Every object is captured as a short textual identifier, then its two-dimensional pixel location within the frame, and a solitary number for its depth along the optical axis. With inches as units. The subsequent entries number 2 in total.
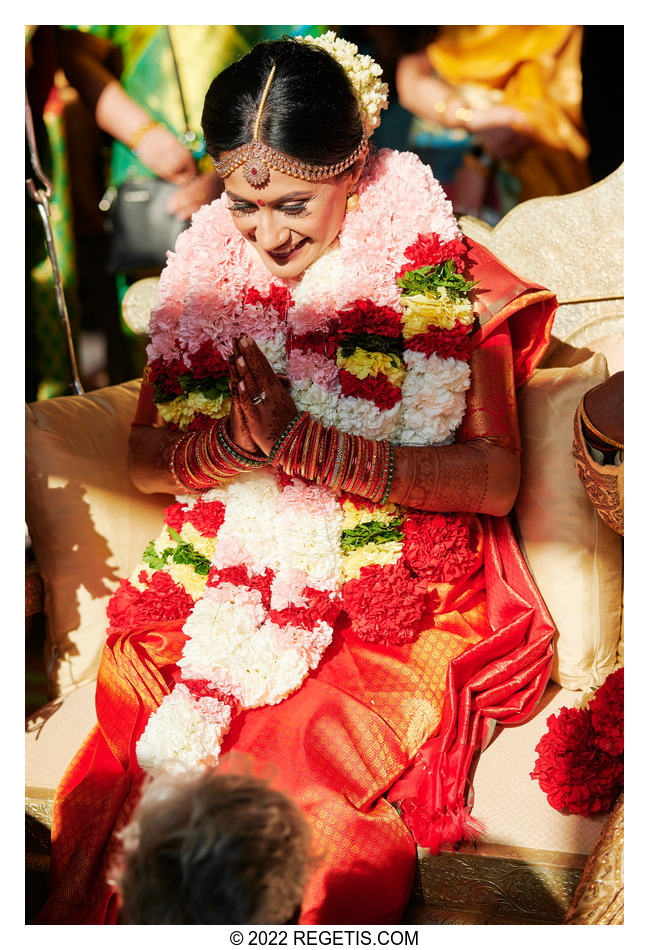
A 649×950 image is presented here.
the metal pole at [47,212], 101.6
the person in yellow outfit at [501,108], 112.5
